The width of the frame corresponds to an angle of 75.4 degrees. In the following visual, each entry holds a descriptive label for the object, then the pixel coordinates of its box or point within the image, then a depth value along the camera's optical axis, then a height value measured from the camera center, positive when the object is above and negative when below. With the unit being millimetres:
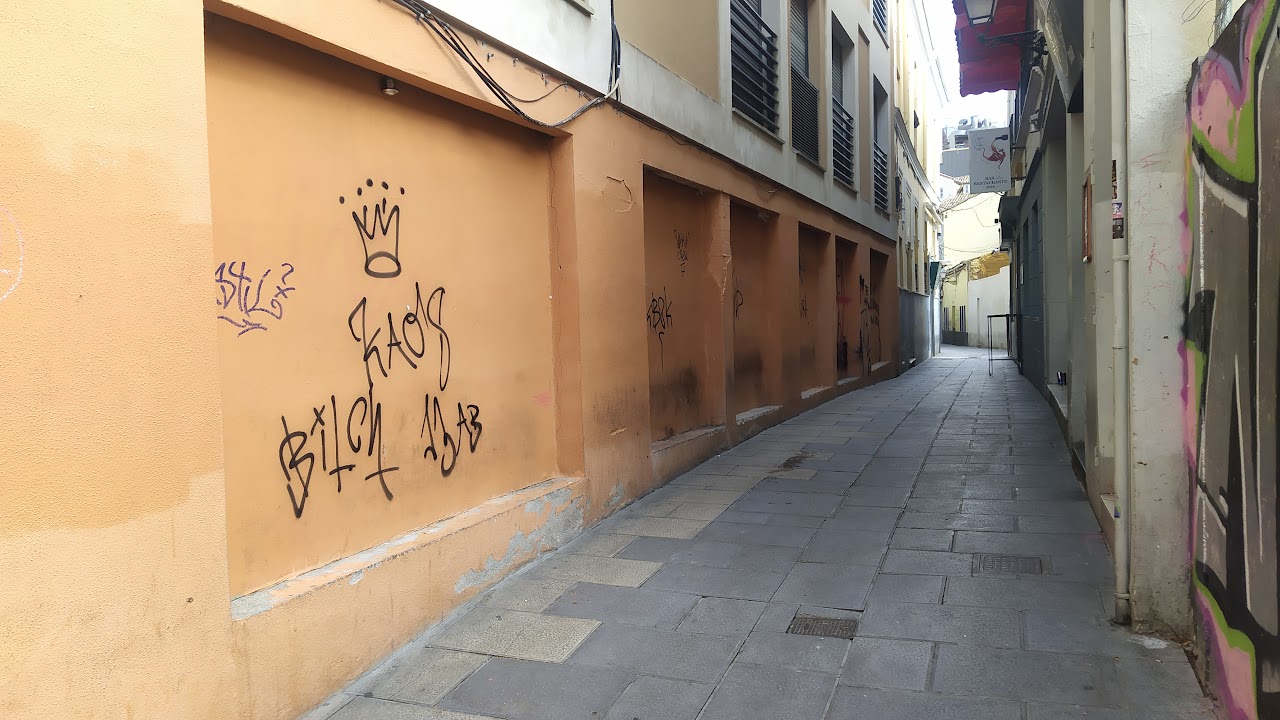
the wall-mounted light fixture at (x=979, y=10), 9422 +3611
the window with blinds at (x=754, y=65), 9297 +3138
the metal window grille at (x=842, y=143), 13577 +3113
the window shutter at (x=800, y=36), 11891 +4309
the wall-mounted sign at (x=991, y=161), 15992 +3174
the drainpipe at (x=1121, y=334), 3693 -63
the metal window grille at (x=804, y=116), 11586 +3072
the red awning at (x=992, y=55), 10578 +3933
